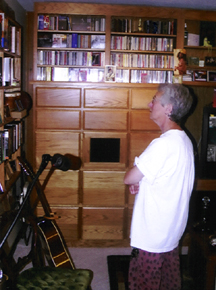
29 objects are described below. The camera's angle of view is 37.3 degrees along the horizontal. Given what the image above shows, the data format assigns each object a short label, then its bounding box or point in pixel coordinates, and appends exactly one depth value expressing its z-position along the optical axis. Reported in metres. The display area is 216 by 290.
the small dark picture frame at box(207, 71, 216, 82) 3.41
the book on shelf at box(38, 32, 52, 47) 3.31
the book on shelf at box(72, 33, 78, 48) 3.31
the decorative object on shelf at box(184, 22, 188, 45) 3.41
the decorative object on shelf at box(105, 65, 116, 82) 3.19
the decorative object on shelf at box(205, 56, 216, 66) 3.49
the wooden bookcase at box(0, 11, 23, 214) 2.40
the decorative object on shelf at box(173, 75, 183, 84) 3.20
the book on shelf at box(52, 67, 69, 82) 3.34
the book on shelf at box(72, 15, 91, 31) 3.30
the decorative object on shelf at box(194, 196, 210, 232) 2.67
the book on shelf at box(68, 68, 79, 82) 3.40
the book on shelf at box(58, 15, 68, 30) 3.27
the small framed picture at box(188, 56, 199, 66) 3.48
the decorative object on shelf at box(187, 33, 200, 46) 3.43
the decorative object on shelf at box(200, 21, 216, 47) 3.46
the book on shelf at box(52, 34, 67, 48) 3.31
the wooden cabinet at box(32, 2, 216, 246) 3.12
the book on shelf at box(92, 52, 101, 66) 3.35
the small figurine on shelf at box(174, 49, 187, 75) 3.17
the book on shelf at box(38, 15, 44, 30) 3.22
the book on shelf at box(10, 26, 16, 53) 2.70
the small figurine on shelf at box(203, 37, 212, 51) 3.46
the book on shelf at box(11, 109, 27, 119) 2.72
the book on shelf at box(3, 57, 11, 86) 2.45
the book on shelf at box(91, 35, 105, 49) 3.31
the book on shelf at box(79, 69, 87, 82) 3.37
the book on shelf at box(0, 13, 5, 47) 2.26
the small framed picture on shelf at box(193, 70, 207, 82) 3.39
